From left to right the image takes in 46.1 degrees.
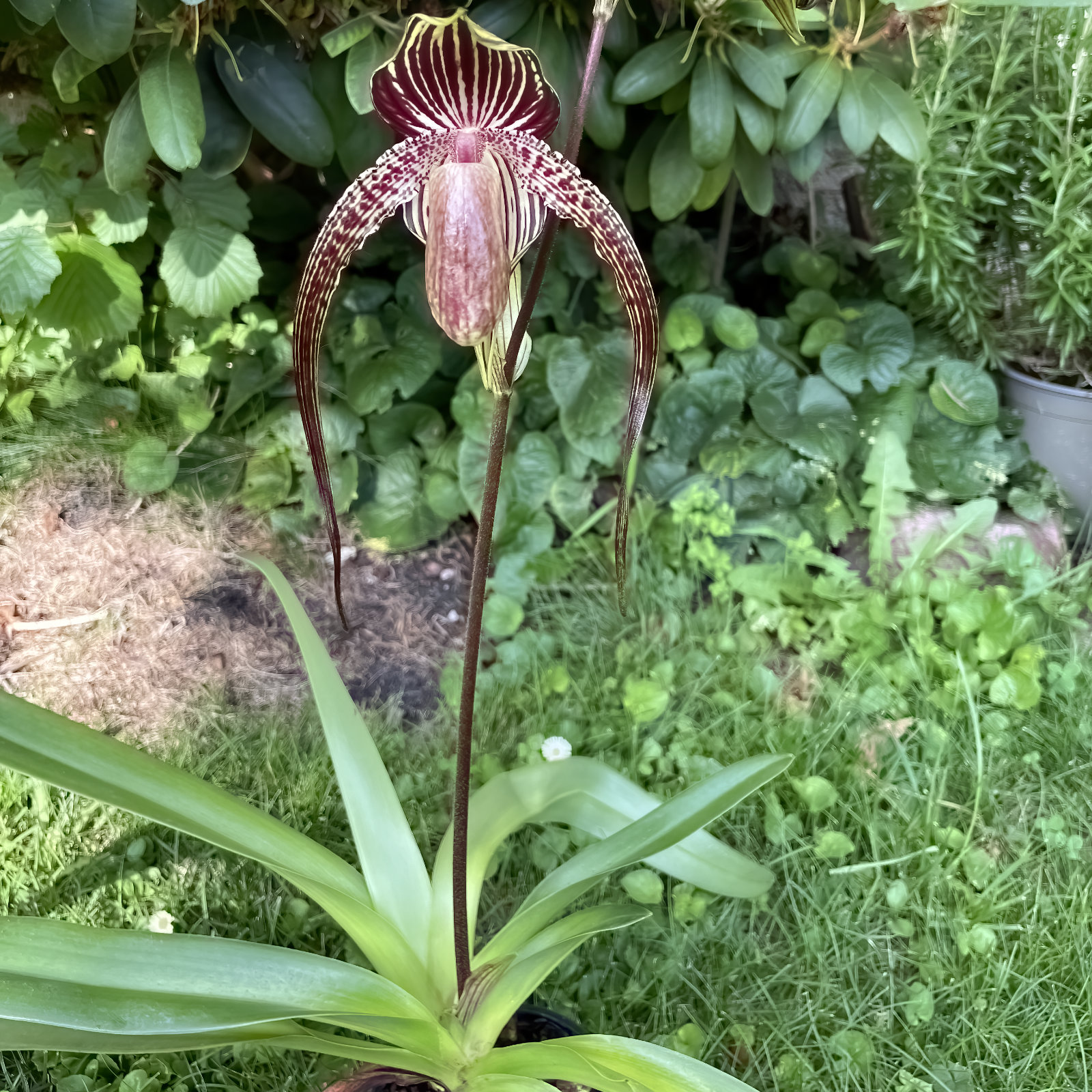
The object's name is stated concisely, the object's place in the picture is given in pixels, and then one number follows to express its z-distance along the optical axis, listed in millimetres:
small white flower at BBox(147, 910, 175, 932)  594
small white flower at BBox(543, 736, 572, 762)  669
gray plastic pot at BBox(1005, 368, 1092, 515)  880
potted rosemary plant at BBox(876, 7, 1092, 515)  766
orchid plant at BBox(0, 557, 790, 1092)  445
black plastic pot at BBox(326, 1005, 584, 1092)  541
